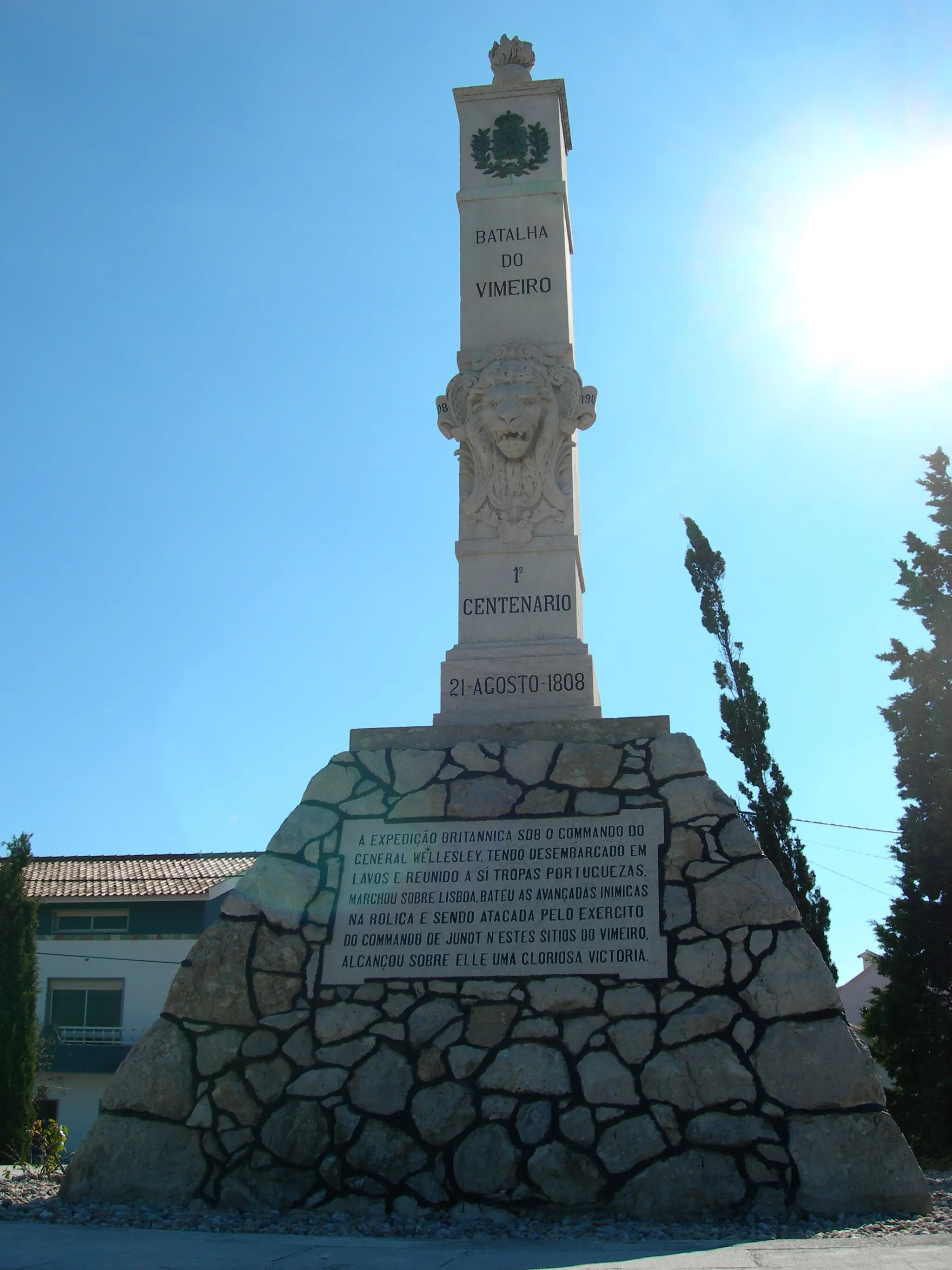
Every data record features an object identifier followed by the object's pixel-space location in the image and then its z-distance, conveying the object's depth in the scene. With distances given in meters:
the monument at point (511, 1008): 5.69
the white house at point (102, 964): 23.33
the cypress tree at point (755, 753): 16.67
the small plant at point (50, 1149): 7.36
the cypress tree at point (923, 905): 12.31
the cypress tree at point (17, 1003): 16.73
